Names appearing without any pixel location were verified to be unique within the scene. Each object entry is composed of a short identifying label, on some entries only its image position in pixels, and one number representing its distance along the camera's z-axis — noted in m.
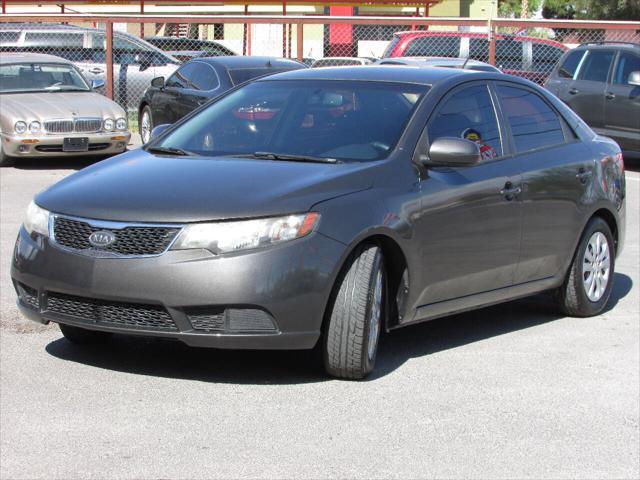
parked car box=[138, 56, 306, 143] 15.70
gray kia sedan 5.57
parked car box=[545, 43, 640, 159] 17.09
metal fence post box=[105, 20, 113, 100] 20.55
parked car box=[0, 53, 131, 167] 15.09
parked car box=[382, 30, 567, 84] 21.11
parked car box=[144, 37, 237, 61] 28.28
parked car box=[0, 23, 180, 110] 22.34
